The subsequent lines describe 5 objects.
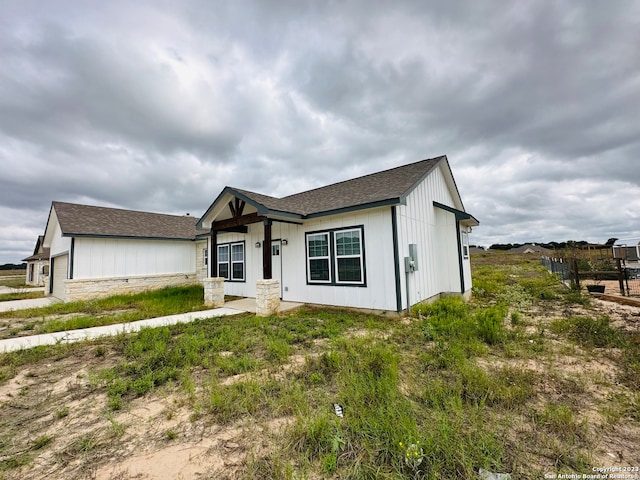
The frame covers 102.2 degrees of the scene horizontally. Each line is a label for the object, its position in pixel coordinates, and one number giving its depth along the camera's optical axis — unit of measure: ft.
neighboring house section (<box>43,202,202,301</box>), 40.88
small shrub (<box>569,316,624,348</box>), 16.02
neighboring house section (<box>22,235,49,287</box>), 71.26
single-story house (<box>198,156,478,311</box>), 25.25
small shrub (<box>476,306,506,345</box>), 16.85
